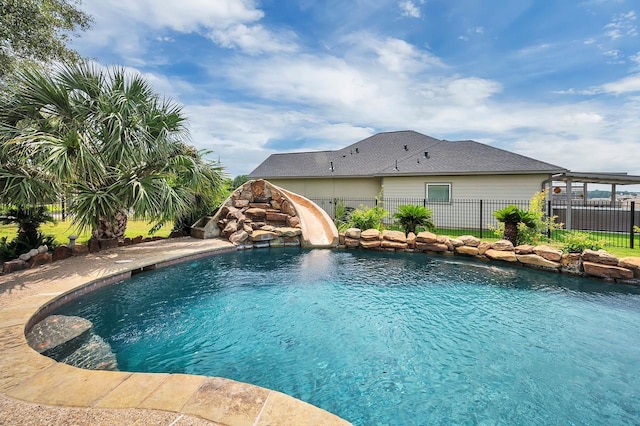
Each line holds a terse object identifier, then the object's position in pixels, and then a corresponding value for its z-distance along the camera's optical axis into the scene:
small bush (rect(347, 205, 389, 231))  12.16
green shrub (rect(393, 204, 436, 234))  11.09
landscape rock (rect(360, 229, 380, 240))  10.65
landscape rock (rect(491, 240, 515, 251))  8.66
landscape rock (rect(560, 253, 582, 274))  7.35
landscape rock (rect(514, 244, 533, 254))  8.23
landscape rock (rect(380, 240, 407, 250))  10.31
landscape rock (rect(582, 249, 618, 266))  6.85
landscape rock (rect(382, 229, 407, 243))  10.39
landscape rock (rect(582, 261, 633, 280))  6.65
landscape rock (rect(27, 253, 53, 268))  6.60
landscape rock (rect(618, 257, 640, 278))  6.60
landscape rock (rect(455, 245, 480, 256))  9.13
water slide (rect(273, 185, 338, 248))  11.20
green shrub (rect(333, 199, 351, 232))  12.97
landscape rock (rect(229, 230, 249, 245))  10.71
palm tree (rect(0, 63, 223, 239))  6.35
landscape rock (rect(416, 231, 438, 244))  9.89
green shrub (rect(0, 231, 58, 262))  7.23
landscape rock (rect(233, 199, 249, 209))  12.23
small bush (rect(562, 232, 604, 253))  7.66
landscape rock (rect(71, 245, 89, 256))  7.70
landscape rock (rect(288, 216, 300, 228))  11.76
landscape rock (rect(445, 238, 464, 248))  9.47
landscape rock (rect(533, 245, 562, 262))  7.73
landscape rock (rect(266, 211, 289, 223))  12.16
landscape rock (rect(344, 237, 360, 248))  10.88
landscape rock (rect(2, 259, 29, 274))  6.17
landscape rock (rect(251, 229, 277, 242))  11.02
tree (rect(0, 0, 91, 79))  8.87
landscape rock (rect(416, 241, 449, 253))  9.73
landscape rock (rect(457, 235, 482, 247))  9.29
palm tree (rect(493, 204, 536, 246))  9.32
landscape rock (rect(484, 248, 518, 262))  8.42
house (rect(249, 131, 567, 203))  13.20
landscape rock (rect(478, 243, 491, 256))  8.94
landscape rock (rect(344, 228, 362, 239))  10.91
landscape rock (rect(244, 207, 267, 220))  12.10
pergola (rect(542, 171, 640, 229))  12.23
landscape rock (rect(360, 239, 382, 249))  10.58
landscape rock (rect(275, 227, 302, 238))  11.40
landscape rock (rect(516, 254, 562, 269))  7.73
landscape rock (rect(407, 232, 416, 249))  10.27
